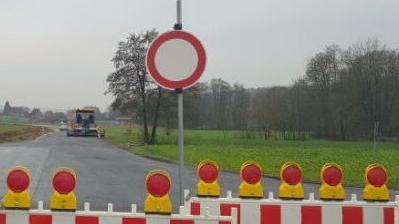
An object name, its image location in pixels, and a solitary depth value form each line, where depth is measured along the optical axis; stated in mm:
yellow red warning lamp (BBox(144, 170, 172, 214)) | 5531
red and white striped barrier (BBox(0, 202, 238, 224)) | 5504
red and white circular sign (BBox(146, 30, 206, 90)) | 6203
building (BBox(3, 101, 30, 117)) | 154875
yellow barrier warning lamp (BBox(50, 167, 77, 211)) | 5645
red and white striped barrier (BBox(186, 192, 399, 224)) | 6523
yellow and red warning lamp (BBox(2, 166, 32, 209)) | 5633
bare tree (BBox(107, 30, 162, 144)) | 56656
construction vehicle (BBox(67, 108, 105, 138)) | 70562
